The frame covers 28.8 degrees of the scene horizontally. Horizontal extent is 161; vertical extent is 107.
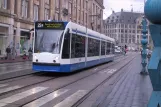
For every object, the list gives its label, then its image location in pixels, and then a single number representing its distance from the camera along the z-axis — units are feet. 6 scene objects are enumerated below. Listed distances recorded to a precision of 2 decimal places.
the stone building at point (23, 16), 131.34
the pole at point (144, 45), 68.07
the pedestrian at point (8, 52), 119.45
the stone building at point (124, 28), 498.69
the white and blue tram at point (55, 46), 57.72
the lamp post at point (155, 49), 16.60
